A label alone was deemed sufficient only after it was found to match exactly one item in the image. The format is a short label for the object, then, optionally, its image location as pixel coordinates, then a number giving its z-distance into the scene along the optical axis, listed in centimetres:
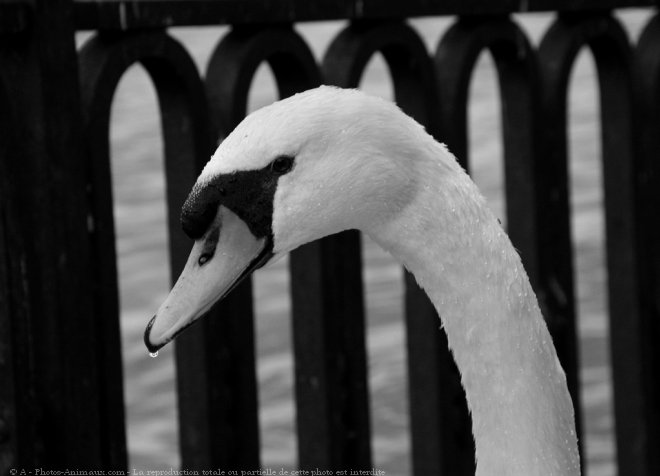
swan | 239
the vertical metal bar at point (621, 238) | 304
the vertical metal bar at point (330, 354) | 279
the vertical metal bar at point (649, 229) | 306
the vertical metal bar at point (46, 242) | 261
